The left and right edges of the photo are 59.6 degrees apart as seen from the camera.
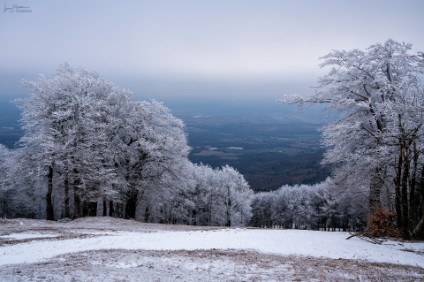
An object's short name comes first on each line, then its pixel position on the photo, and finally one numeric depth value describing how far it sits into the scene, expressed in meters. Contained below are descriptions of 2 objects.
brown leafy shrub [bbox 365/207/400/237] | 19.58
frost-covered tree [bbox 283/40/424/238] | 20.30
